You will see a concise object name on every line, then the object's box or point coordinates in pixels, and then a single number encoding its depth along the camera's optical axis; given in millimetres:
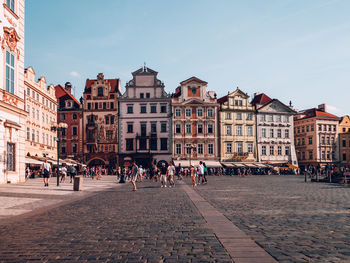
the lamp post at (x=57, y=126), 27344
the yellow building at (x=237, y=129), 61562
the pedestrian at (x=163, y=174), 23753
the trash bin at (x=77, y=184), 19984
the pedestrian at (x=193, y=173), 23256
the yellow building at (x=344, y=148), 74125
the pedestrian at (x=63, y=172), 32509
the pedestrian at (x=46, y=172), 23200
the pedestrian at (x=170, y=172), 24395
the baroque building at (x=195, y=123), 60156
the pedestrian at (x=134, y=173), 20078
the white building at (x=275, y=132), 64250
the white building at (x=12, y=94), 22125
